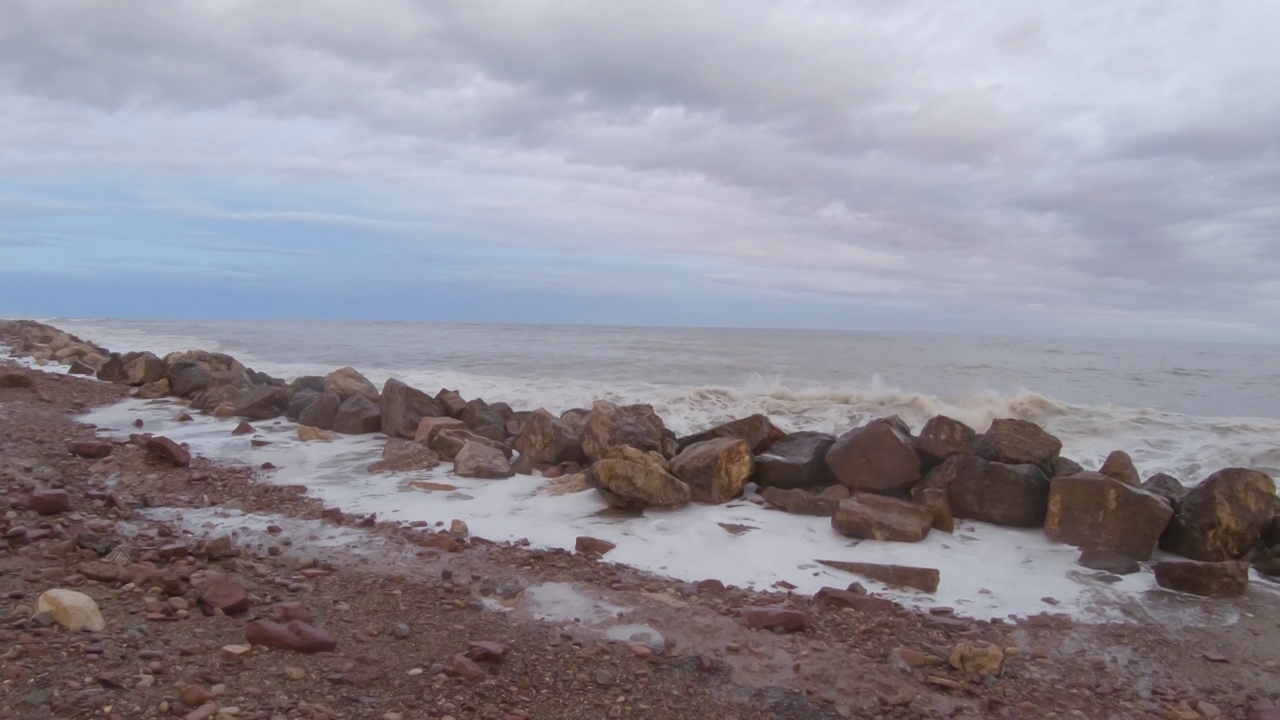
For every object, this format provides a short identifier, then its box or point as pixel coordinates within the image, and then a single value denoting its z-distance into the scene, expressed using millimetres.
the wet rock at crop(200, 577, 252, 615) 3695
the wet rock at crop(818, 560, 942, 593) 4926
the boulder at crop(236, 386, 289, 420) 10000
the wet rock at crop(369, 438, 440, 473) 7520
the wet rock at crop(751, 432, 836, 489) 6938
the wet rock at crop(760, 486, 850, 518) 6402
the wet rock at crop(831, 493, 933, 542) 5828
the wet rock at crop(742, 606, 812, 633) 4086
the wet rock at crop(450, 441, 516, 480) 7352
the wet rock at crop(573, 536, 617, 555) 5320
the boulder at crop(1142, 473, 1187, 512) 6718
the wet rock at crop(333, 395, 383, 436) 9156
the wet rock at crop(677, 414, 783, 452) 7674
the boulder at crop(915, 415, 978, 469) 6984
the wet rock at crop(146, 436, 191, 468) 6957
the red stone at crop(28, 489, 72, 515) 5105
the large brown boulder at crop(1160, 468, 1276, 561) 5680
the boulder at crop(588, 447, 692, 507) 6281
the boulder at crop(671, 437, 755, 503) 6652
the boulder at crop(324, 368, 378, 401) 11547
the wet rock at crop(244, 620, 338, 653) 3367
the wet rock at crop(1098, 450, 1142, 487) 6797
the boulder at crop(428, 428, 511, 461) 7887
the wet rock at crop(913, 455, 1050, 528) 6340
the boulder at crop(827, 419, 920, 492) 6824
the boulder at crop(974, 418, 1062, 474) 6816
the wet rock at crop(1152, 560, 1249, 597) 5070
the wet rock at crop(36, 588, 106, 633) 3297
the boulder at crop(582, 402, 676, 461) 7441
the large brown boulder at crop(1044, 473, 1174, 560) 5680
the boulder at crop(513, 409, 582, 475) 7715
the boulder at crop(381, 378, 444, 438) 8828
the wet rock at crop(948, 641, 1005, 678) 3768
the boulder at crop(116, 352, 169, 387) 12414
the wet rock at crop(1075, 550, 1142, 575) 5418
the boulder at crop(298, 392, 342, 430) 9406
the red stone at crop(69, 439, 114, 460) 7117
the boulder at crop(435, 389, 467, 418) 9422
